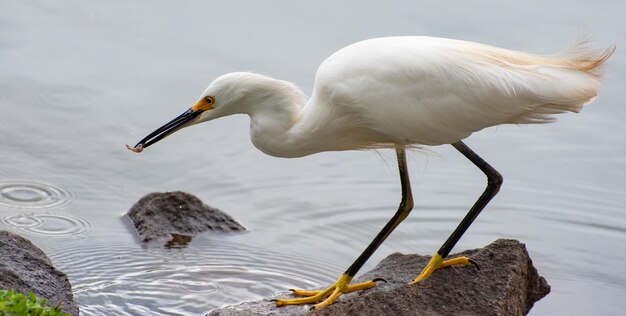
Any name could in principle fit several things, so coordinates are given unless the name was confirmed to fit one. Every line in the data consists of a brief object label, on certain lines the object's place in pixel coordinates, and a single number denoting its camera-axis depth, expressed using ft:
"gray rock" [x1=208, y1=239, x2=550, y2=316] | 37.11
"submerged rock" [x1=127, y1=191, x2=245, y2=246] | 51.13
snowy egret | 38.75
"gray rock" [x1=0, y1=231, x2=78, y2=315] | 36.70
